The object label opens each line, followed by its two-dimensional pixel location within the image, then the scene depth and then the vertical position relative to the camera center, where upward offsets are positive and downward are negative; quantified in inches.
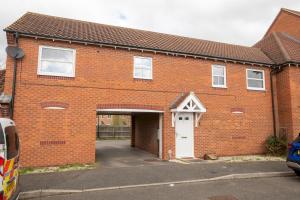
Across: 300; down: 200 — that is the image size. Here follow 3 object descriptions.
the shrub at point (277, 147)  525.7 -52.1
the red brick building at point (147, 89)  393.1 +65.4
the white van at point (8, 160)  158.6 -27.2
